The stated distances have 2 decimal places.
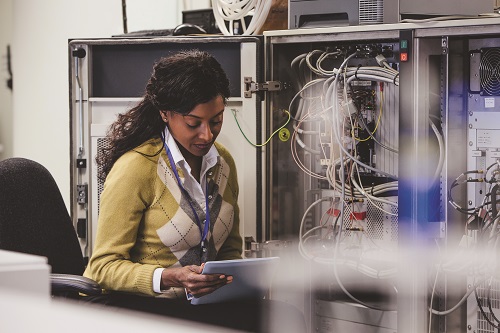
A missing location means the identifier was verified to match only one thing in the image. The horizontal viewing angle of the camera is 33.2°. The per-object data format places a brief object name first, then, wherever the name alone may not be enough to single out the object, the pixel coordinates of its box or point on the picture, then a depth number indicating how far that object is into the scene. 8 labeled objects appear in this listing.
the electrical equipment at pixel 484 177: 2.89
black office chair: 2.44
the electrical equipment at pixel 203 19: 3.37
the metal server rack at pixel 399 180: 2.82
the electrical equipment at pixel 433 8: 2.82
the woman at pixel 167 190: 2.54
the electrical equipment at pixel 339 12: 2.82
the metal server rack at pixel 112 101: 3.08
